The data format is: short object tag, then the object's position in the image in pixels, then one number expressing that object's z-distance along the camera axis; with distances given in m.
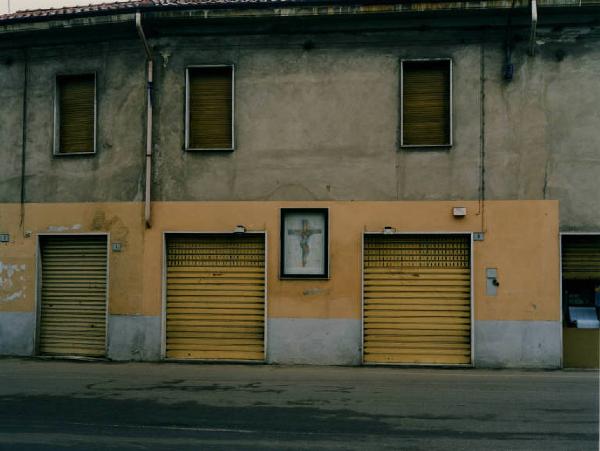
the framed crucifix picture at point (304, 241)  13.98
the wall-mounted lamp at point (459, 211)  13.49
